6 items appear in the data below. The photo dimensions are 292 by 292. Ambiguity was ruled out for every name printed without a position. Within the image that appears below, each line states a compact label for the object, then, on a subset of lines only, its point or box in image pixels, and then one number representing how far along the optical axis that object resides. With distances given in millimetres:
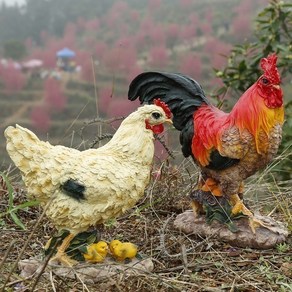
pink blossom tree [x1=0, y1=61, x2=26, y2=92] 8184
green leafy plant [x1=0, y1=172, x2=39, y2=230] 1585
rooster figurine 1823
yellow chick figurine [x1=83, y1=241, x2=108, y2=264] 1635
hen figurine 1569
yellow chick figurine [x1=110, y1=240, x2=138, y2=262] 1658
